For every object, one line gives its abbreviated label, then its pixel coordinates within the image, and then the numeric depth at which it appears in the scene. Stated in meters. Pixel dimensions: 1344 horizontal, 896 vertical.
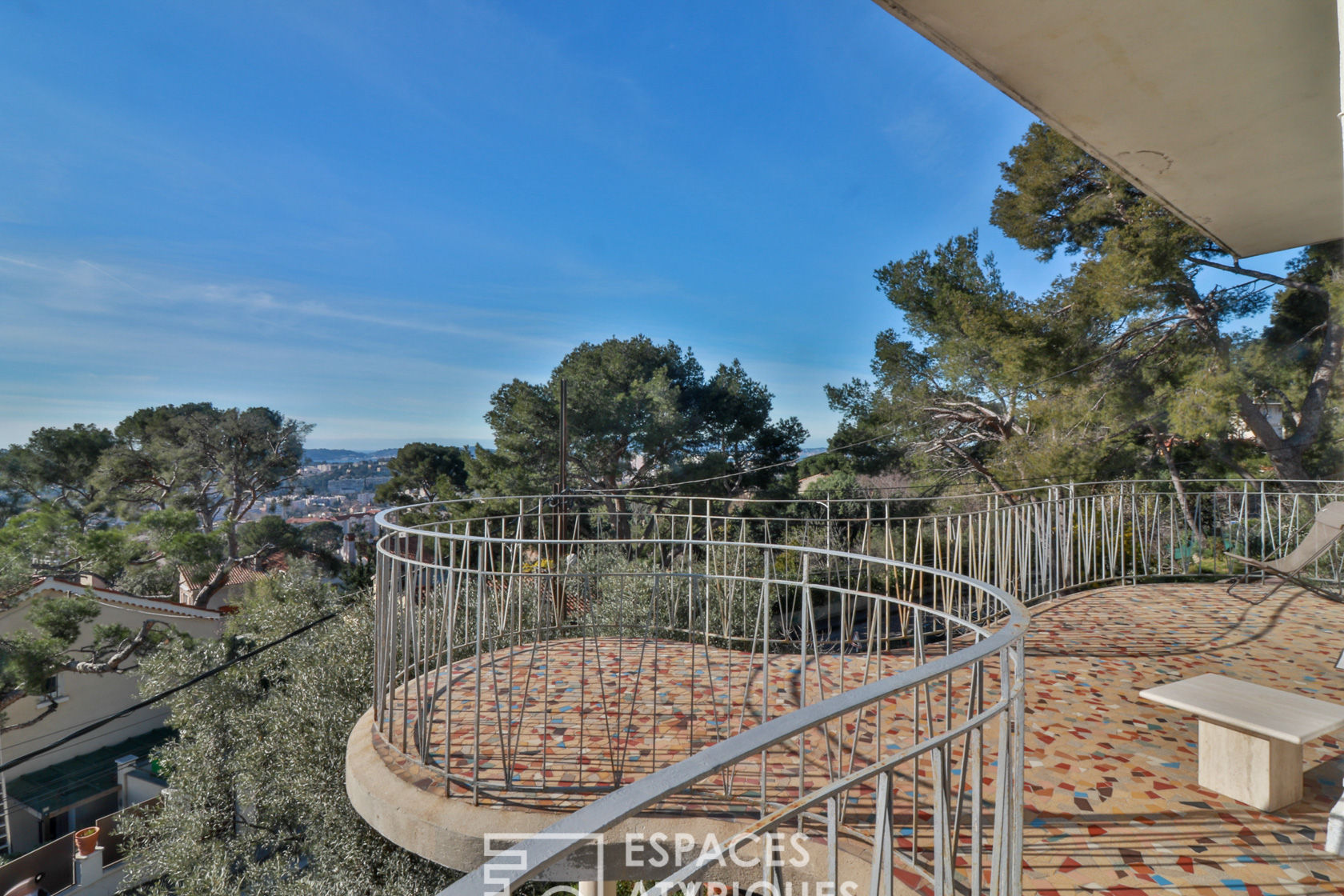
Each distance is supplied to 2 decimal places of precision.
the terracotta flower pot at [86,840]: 12.19
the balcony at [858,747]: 1.23
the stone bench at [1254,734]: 2.21
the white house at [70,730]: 14.65
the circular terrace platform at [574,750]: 2.39
